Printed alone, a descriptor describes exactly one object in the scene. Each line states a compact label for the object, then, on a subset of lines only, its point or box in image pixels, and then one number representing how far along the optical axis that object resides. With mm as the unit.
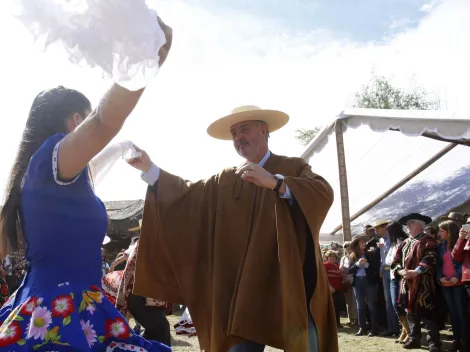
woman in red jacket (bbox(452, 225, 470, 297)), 6332
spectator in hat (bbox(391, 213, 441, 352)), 6883
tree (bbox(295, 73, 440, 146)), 29864
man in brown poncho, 3131
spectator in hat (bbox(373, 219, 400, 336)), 8195
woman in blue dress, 1563
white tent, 9033
